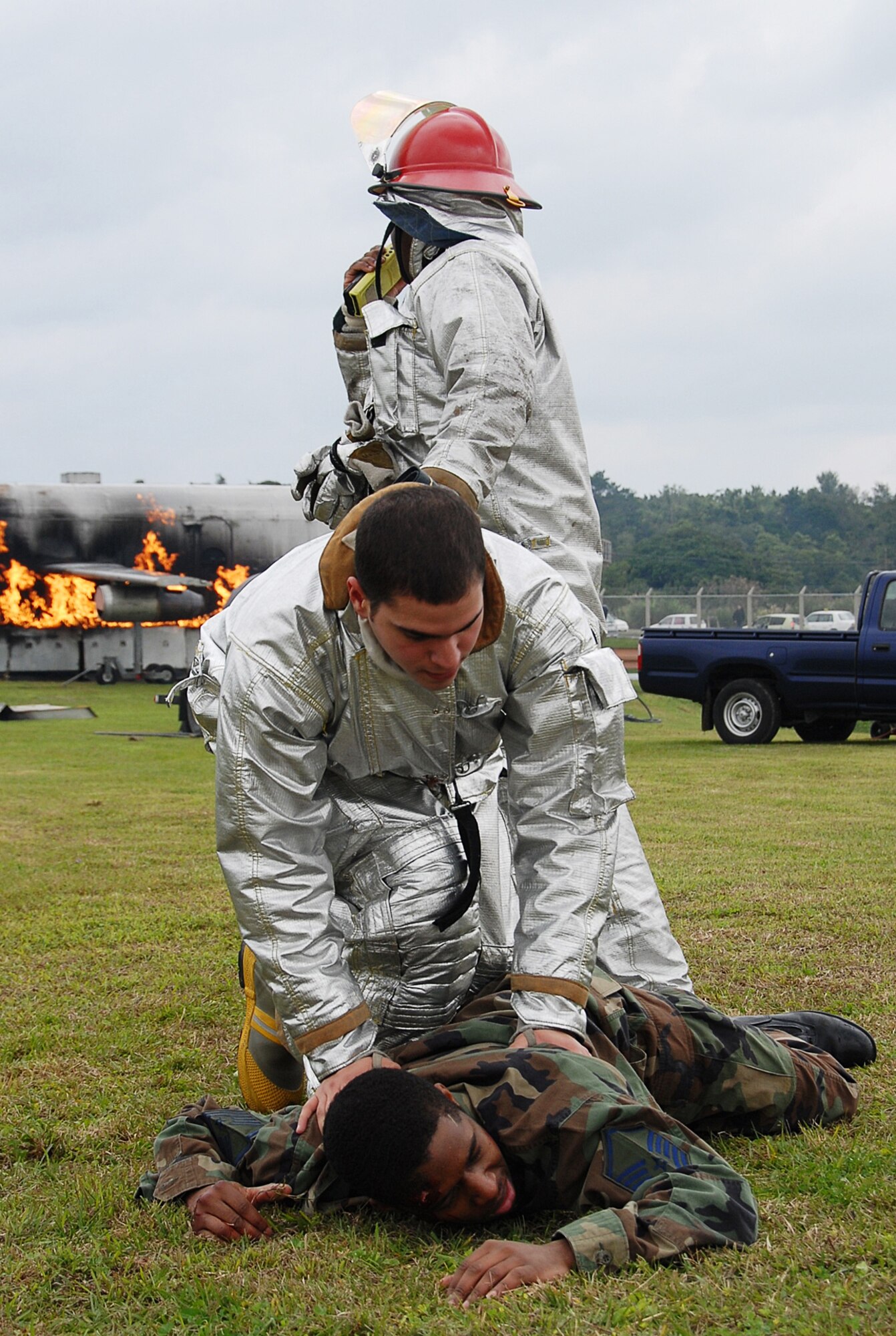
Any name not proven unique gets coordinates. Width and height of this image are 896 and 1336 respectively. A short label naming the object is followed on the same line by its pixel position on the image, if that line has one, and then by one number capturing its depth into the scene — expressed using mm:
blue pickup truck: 13875
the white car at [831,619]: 33856
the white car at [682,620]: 35188
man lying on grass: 2275
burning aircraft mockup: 26266
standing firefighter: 3455
